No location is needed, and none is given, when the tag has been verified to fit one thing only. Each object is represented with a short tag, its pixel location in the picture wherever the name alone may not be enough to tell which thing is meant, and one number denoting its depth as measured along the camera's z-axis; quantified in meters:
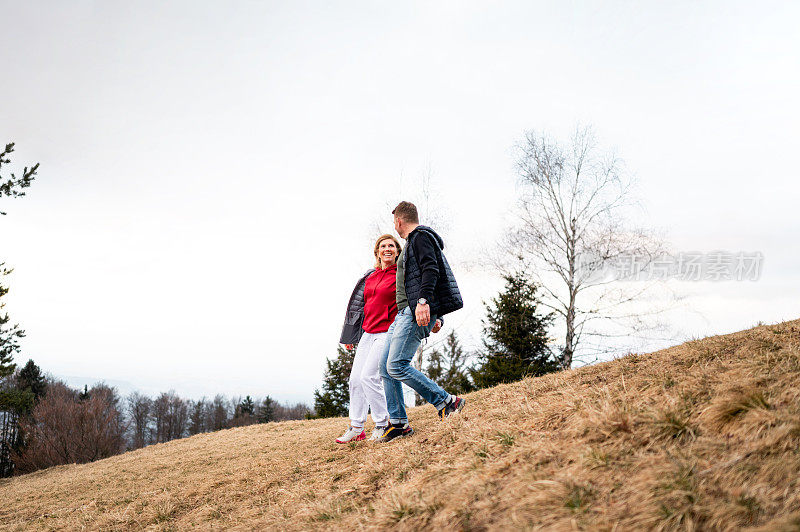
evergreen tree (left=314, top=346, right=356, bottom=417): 24.73
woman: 5.34
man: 4.68
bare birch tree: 15.11
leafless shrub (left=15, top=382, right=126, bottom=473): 31.56
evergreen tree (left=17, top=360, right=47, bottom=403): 44.00
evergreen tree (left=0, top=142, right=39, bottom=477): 14.24
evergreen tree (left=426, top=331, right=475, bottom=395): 21.02
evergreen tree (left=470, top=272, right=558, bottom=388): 15.49
